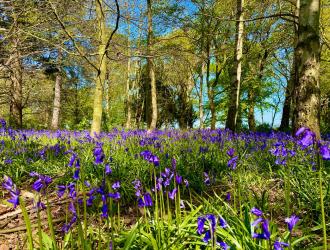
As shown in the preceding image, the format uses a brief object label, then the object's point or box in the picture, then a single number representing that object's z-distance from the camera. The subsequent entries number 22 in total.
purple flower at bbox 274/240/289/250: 1.32
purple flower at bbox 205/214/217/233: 1.36
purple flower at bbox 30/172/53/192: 1.57
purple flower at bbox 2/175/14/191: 1.39
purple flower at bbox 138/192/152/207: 1.89
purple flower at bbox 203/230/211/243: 1.48
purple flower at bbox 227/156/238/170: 2.38
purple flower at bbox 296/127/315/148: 1.28
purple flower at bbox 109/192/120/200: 1.70
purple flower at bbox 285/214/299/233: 1.18
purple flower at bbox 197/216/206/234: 1.52
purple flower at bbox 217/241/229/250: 1.59
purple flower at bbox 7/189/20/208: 1.37
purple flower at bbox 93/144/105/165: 1.96
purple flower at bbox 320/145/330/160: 1.26
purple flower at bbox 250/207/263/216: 1.26
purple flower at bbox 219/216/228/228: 1.55
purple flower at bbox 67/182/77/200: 1.91
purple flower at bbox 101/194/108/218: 1.67
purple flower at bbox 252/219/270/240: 1.14
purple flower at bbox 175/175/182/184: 2.19
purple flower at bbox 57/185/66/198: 1.86
